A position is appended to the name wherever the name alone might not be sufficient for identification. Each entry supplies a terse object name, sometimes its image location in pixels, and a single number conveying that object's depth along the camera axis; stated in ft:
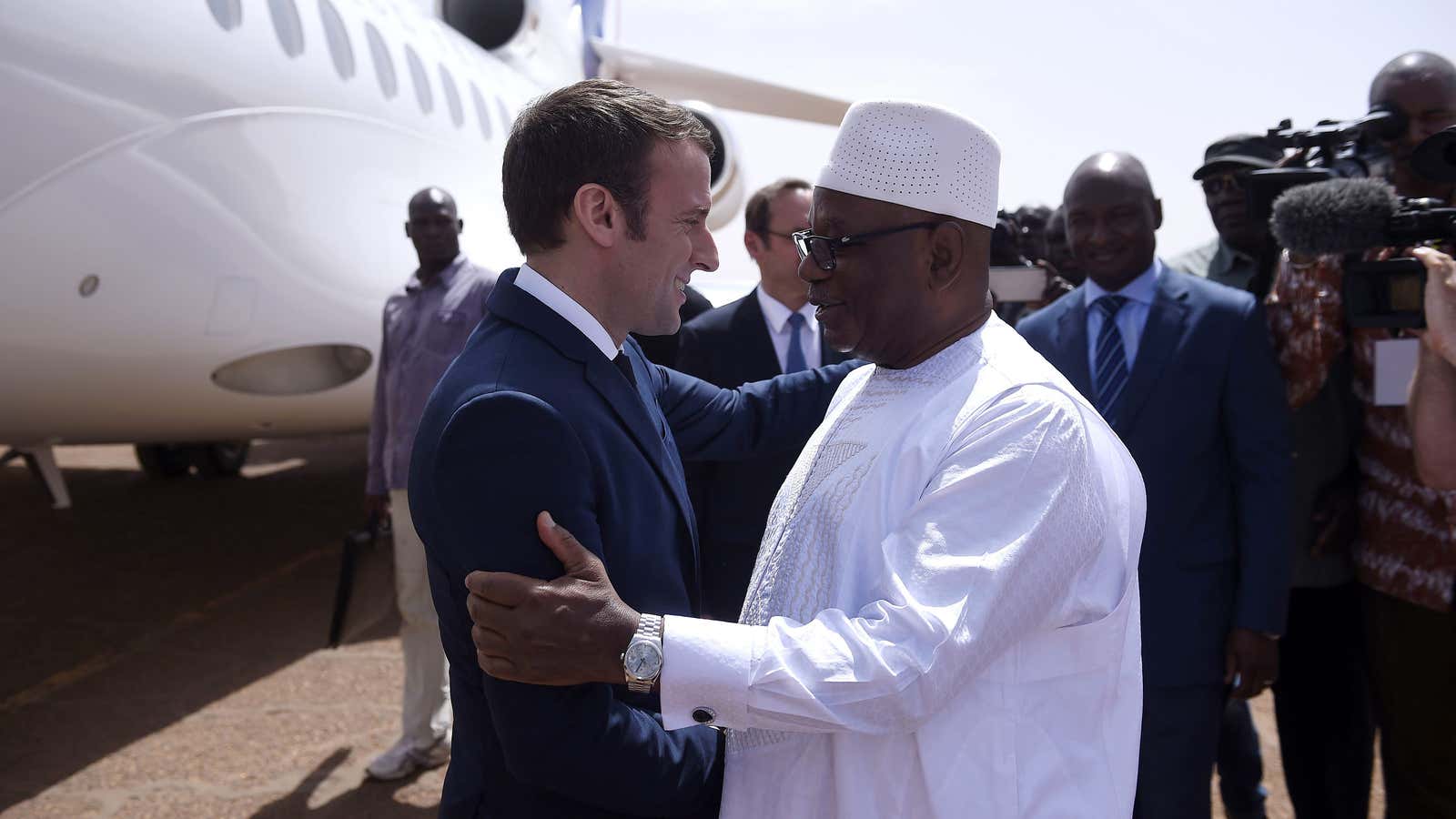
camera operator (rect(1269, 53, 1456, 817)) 8.89
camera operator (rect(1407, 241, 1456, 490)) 7.60
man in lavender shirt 14.03
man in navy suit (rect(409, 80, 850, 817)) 4.65
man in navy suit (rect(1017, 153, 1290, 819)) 9.41
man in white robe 4.42
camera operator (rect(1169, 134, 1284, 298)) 12.69
